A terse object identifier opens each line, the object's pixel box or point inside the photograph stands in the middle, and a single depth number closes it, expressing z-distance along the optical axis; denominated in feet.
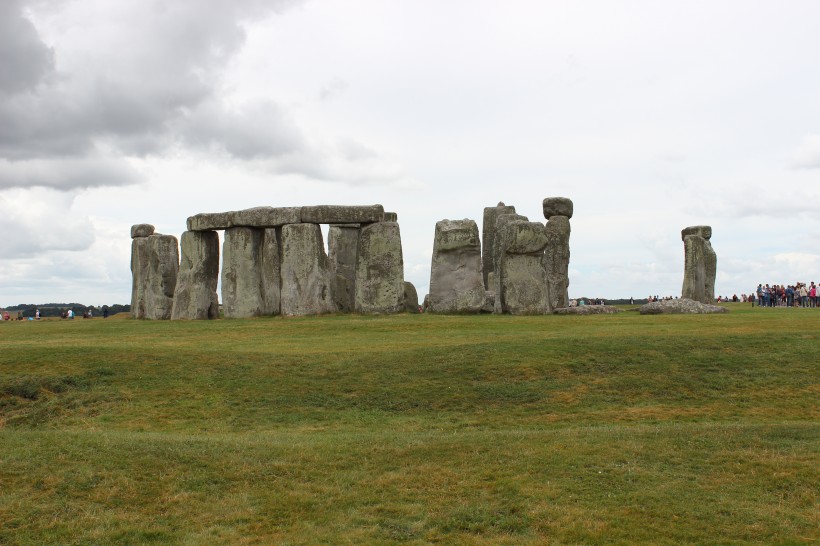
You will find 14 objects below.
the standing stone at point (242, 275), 106.22
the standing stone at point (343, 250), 118.62
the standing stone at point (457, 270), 102.47
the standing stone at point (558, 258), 115.96
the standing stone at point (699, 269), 125.29
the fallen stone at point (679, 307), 100.37
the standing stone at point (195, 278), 109.29
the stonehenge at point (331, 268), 99.91
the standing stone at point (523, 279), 99.09
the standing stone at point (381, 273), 102.73
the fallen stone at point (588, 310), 101.72
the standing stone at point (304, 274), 103.04
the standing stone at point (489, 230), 128.16
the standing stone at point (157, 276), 116.16
